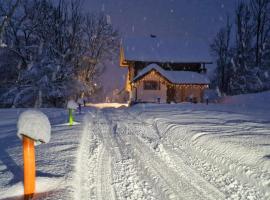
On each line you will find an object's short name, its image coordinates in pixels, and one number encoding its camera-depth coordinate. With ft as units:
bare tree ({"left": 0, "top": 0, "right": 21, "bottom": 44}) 62.80
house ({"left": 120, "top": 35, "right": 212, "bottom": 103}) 113.39
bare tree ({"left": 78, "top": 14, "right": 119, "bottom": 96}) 120.47
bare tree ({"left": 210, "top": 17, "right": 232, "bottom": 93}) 151.33
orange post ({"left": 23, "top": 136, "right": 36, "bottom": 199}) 10.66
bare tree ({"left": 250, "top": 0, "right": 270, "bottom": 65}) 130.82
